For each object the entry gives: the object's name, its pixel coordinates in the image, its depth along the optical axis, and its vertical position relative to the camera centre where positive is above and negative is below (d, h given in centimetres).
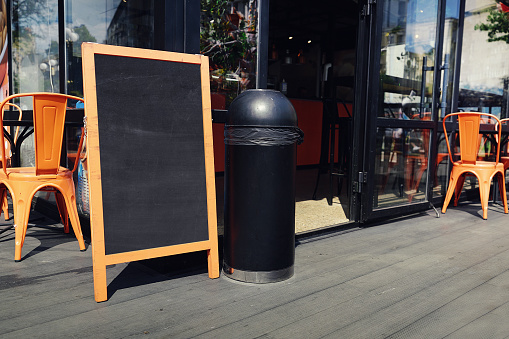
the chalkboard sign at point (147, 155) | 198 -19
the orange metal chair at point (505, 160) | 476 -45
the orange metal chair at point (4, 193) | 350 -54
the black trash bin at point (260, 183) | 218 -33
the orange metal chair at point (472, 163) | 394 -40
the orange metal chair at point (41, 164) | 250 -29
